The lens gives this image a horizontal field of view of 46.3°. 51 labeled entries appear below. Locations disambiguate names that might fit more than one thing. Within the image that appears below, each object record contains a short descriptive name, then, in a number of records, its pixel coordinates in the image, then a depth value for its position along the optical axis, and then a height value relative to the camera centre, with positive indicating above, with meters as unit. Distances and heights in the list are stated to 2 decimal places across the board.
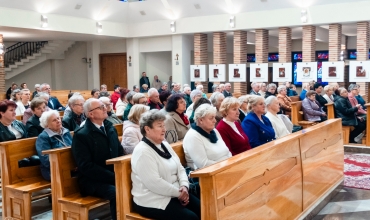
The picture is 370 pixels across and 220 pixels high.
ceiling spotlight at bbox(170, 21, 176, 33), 15.63 +1.78
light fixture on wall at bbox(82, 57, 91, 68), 18.62 +0.74
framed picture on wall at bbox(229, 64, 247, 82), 14.75 +0.05
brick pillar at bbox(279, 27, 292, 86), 13.98 +0.94
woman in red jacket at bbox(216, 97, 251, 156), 4.39 -0.56
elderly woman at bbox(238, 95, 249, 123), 6.25 -0.49
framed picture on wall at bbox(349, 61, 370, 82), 12.59 +0.02
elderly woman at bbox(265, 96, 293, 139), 5.39 -0.55
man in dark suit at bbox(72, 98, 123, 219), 3.80 -0.67
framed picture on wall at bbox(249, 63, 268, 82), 14.36 +0.05
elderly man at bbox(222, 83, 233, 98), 11.73 -0.44
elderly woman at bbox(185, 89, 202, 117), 7.05 -0.38
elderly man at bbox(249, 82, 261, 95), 11.12 -0.37
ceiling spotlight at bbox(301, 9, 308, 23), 13.16 +1.73
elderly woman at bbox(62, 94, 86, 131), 5.52 -0.48
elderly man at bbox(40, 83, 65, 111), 9.30 -0.50
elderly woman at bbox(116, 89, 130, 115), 7.76 -0.48
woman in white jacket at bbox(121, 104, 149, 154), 4.45 -0.56
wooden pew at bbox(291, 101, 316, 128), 8.40 -0.88
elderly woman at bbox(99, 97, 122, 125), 5.93 -0.57
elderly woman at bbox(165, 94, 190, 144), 4.87 -0.50
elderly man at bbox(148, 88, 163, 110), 6.95 -0.37
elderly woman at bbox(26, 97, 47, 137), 5.14 -0.48
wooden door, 17.88 +0.30
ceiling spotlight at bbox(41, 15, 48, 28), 13.24 +1.75
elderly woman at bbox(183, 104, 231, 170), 3.82 -0.61
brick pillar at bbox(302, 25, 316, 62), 13.54 +0.93
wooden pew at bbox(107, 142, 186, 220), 3.36 -0.87
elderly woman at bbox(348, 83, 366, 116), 9.24 -0.50
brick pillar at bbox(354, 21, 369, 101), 12.67 +0.84
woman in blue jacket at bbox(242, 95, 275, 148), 4.84 -0.59
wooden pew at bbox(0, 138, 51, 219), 4.20 -1.05
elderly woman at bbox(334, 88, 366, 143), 8.27 -0.81
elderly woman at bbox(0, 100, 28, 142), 4.85 -0.47
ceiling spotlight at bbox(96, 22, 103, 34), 15.14 +1.75
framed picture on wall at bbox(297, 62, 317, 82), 13.45 +0.05
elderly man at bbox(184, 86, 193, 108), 10.57 -0.40
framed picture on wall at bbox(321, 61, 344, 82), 12.92 +0.03
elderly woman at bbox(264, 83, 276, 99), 10.34 -0.40
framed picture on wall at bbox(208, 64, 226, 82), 15.14 +0.08
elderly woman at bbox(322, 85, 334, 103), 9.60 -0.49
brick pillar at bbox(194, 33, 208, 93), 15.56 +0.94
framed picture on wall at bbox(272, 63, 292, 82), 13.90 +0.04
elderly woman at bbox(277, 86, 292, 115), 9.18 -0.59
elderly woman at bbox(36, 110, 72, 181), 4.37 -0.61
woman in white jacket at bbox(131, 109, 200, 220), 3.22 -0.79
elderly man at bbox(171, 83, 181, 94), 11.48 -0.31
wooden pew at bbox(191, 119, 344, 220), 2.89 -0.87
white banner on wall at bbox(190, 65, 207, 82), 15.50 +0.07
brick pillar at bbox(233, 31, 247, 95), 14.76 +0.79
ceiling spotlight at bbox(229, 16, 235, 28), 14.44 +1.77
